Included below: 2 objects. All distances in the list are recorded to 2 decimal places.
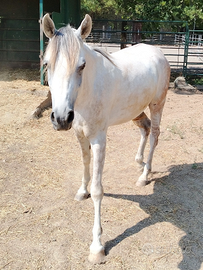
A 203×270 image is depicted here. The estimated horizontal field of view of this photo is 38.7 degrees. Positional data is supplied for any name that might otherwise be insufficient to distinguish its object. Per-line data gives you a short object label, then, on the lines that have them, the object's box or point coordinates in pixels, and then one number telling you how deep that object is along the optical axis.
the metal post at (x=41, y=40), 6.82
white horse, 2.03
